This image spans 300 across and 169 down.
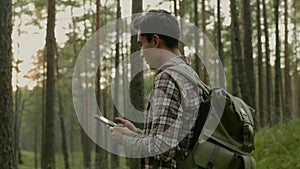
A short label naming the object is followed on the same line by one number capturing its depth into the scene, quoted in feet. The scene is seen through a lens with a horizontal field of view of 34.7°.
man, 8.94
